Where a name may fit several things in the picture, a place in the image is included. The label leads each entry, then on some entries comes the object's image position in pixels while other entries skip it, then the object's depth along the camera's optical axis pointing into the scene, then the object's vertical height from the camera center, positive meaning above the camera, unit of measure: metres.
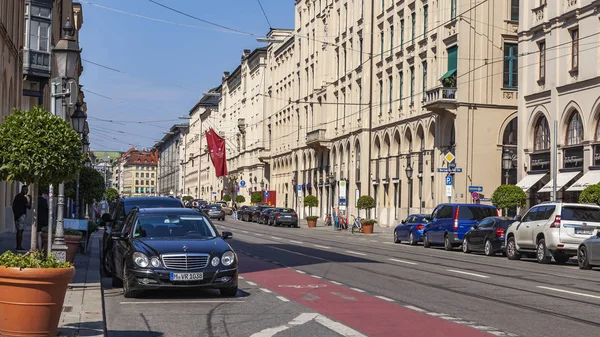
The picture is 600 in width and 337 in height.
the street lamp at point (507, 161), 46.69 +2.13
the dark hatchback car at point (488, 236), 32.59 -1.15
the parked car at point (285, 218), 70.12 -1.24
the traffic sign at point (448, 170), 43.50 +1.57
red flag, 96.75 +4.88
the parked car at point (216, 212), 80.49 -0.99
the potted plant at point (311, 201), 76.00 +0.05
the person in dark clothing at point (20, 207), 26.31 -0.25
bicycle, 59.06 -1.46
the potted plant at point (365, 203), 60.97 -0.04
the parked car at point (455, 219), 35.97 -0.63
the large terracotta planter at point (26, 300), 9.11 -0.99
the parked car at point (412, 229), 40.67 -1.17
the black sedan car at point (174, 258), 14.95 -0.94
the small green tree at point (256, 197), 97.94 +0.41
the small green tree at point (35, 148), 11.99 +0.65
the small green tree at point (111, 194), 88.15 +0.47
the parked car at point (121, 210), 20.02 -0.26
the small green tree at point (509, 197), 41.22 +0.31
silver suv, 27.59 -0.71
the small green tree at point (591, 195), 31.66 +0.34
